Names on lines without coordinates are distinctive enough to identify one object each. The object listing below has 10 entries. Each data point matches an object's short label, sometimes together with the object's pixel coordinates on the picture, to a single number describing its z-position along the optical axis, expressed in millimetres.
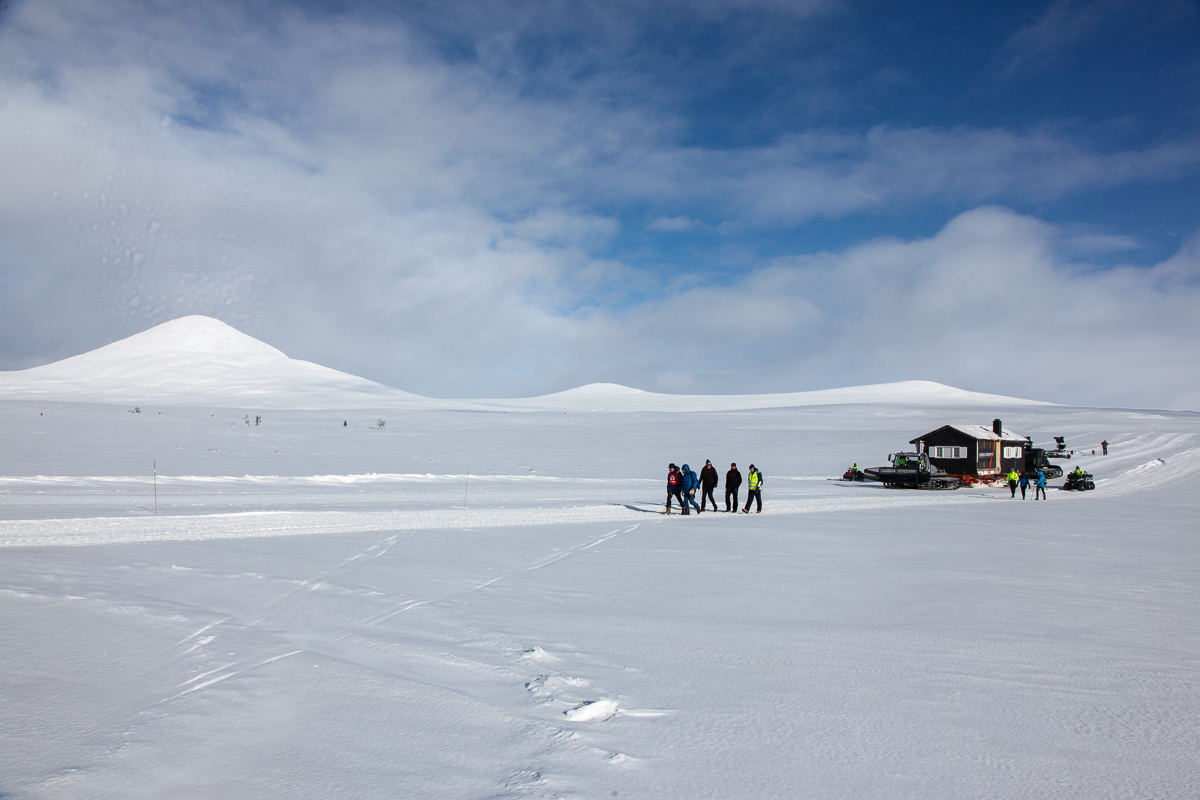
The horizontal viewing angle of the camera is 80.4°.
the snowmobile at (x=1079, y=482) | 31312
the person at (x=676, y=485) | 19375
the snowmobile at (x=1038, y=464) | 39094
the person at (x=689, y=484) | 19312
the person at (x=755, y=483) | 19383
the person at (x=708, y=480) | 20078
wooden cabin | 37594
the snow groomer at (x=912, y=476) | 32312
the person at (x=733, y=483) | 19922
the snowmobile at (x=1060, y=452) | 45519
